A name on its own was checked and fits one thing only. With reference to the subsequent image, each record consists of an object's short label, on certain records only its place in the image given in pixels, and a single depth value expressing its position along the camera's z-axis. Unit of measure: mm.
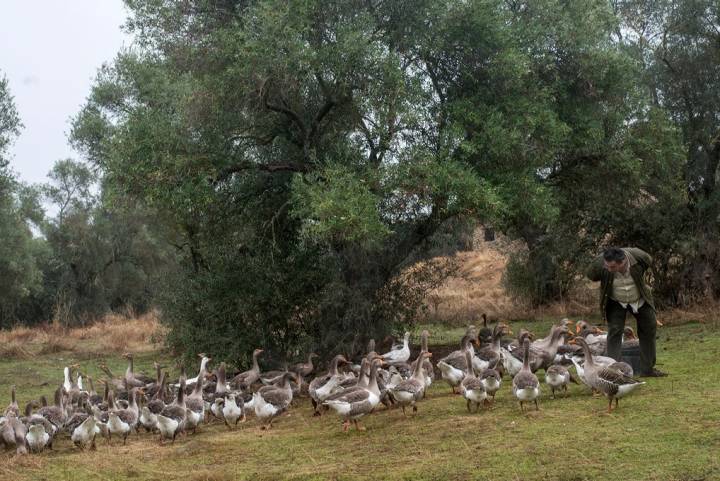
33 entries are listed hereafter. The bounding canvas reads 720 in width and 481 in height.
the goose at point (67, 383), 17078
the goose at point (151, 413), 13922
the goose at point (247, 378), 16439
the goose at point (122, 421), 13453
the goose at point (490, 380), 13148
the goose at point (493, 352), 15148
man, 13734
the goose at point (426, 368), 14434
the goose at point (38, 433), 12773
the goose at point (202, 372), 15674
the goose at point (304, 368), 17172
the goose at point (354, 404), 12445
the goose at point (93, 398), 15602
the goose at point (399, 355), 17422
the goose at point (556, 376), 13133
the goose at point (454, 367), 14727
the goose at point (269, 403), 14109
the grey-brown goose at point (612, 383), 11773
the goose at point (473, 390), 12536
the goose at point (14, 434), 12656
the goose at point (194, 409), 13984
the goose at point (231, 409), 14281
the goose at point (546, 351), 14977
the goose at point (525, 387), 12242
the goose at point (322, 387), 14688
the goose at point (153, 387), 16250
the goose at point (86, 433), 13008
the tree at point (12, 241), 27484
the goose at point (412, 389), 12984
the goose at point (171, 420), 13211
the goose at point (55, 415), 13633
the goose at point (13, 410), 13270
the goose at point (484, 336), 19978
